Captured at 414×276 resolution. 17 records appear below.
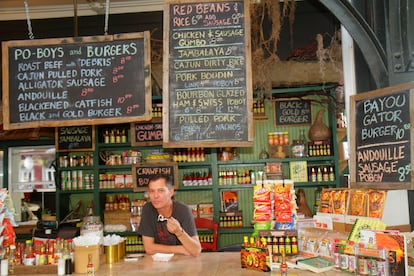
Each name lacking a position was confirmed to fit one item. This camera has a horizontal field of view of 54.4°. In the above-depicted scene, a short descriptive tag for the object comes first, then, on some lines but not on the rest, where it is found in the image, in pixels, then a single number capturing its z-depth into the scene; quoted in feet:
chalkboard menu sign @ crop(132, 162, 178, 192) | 18.26
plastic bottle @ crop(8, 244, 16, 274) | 8.61
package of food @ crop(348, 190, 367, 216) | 8.09
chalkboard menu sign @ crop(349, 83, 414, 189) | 7.84
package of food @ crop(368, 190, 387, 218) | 7.71
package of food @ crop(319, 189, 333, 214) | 8.90
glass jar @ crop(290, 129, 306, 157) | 18.30
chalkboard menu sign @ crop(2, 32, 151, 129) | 9.77
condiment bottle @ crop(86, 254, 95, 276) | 8.03
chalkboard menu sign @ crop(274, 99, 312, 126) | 19.26
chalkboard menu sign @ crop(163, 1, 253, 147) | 9.51
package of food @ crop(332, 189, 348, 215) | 8.54
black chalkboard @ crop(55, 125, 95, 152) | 19.17
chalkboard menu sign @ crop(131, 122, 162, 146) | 18.84
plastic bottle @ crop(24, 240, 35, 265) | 8.64
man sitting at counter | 11.17
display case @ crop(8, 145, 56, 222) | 21.79
